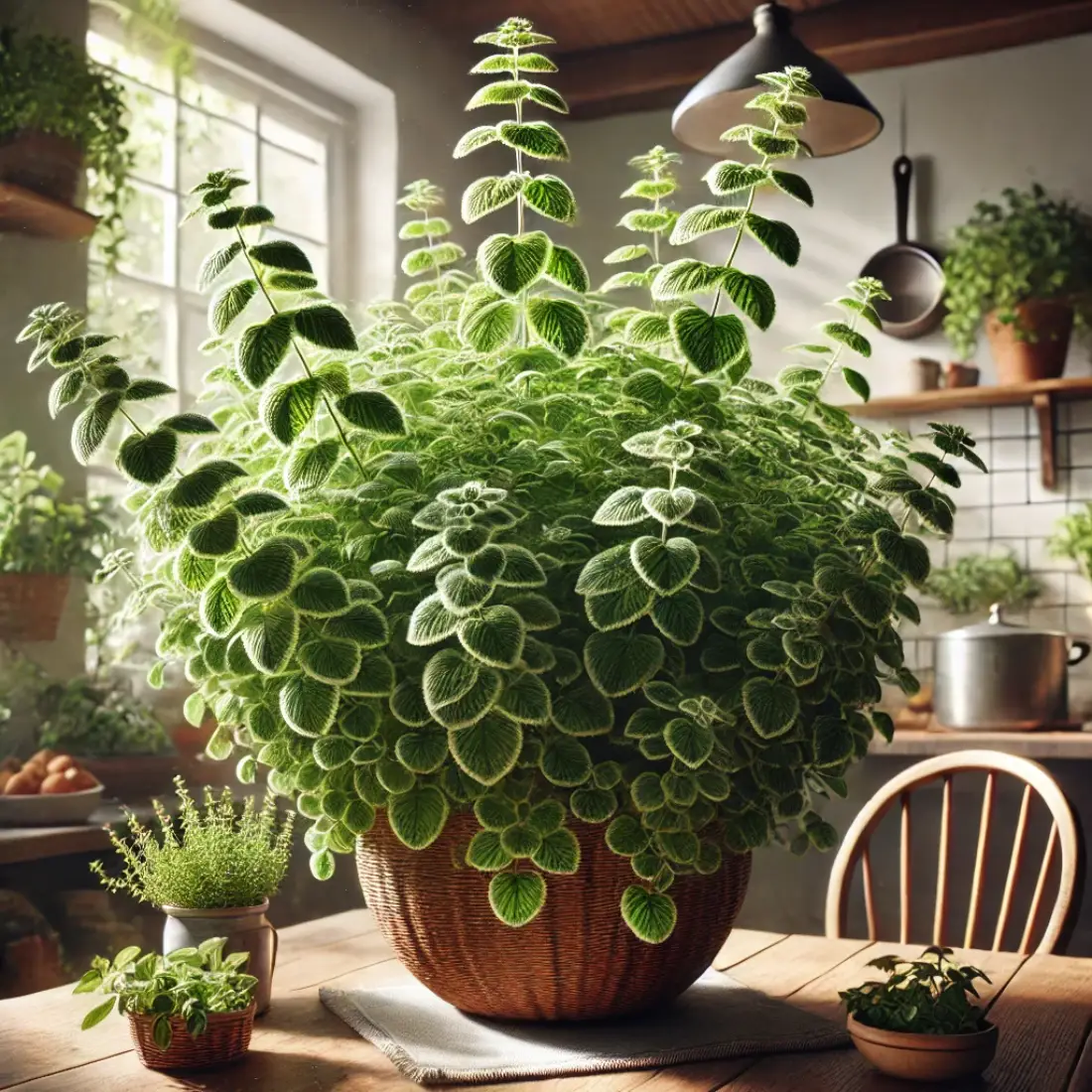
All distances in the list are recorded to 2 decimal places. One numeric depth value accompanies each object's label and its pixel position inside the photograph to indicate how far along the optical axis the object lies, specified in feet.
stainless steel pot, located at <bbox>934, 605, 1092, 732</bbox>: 9.40
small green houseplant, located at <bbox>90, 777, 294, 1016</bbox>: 3.46
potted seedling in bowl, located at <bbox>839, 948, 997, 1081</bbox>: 2.91
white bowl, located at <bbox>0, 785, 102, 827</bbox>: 6.17
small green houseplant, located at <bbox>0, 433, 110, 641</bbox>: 6.56
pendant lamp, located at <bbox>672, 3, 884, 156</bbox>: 6.23
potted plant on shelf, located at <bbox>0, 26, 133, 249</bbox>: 6.63
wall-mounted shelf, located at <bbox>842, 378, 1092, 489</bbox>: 10.41
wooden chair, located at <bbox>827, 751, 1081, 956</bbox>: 5.19
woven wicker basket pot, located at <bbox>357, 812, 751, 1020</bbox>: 2.96
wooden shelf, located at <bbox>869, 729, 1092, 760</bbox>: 9.11
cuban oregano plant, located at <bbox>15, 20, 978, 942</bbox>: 2.72
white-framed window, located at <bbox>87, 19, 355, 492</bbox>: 7.56
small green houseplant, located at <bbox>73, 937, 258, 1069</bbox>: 3.00
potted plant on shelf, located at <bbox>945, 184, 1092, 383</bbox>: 10.48
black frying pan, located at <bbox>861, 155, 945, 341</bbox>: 11.23
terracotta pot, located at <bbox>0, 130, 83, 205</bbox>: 6.61
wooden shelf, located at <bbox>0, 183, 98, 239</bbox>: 6.51
